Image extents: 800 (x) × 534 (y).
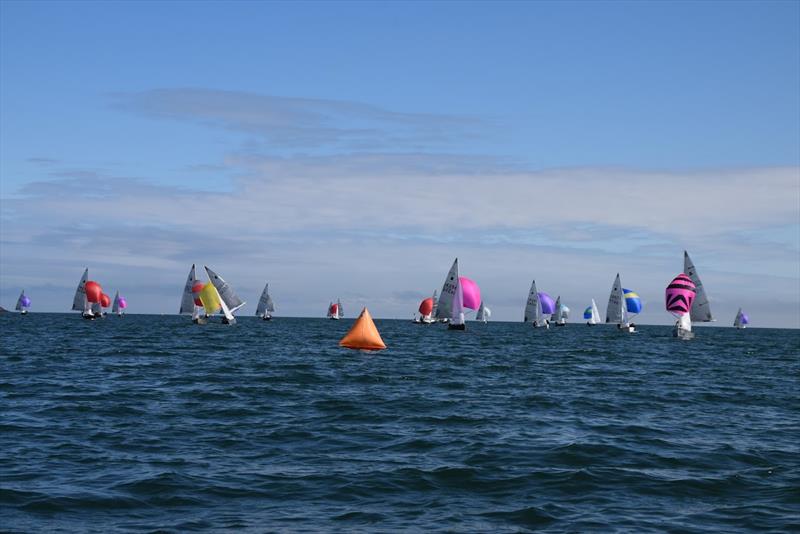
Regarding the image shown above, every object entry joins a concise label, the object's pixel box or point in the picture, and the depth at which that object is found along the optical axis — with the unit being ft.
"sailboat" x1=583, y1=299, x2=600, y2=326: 635.66
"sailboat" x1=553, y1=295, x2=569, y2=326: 591.37
